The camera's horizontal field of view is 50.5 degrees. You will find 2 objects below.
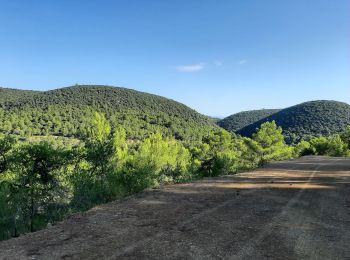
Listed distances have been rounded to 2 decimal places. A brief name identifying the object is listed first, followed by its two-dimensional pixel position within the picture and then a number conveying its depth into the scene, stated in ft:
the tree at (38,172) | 54.90
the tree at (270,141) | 210.59
